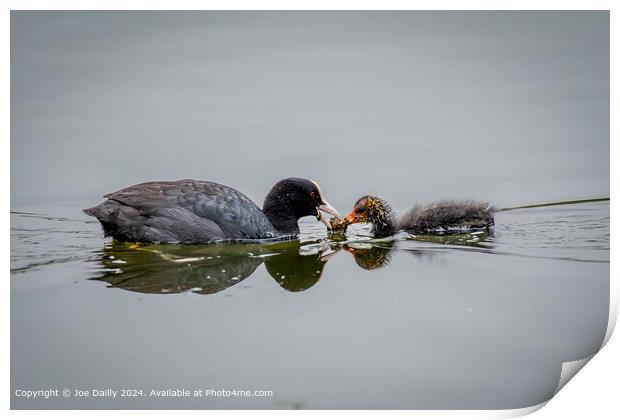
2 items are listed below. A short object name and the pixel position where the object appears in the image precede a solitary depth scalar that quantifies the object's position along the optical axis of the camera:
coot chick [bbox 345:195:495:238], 15.20
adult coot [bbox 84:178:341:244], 13.83
